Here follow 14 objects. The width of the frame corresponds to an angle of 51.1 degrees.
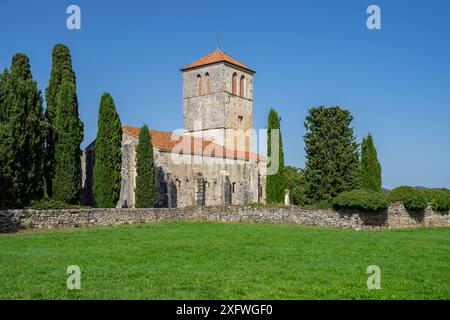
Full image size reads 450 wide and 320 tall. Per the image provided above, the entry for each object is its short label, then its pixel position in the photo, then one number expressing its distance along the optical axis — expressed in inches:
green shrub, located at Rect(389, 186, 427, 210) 1117.7
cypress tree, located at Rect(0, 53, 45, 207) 1027.9
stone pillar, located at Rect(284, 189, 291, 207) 1752.0
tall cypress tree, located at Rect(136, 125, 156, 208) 1352.1
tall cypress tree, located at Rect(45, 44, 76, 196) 1344.7
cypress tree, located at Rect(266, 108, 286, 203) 1322.6
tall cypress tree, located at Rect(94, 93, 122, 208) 1288.1
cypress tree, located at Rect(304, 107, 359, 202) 1240.2
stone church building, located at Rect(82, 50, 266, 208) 1577.3
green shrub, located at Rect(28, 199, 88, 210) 1045.8
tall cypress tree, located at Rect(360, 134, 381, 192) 1350.9
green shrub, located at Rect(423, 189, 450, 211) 1209.4
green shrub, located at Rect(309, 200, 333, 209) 1075.9
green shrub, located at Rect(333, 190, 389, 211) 1008.9
